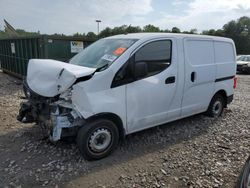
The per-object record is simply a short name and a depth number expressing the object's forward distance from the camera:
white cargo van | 3.10
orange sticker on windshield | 3.44
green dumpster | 8.22
